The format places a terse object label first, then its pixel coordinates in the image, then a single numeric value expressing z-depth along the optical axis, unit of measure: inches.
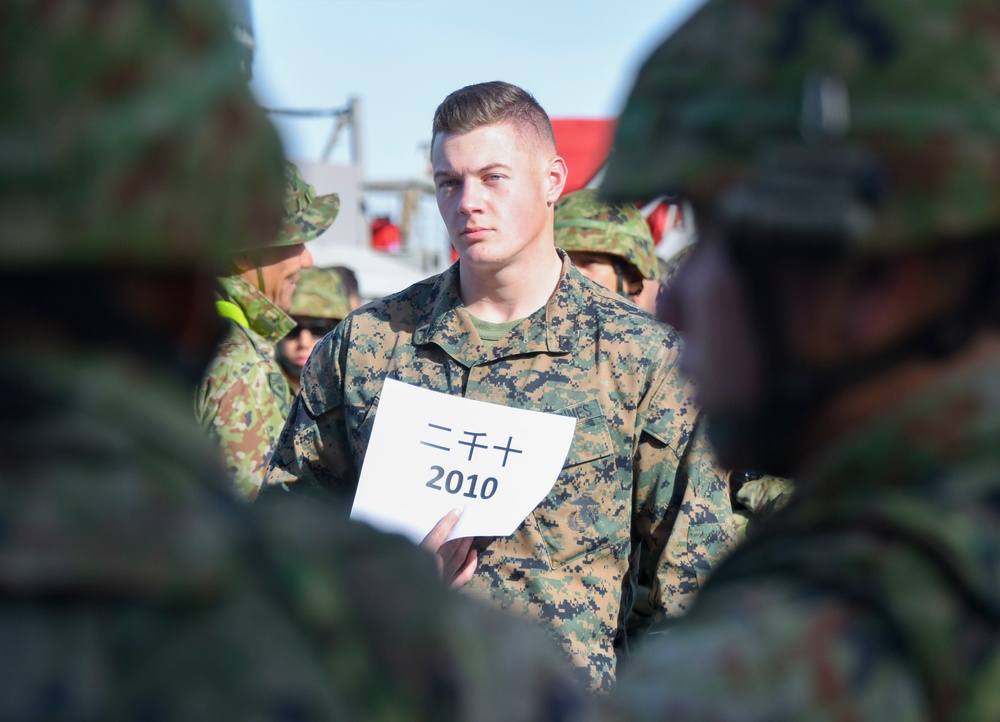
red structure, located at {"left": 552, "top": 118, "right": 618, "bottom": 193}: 281.5
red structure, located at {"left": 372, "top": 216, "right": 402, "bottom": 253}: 831.7
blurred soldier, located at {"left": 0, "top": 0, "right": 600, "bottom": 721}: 59.4
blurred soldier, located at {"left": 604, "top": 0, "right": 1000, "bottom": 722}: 74.6
